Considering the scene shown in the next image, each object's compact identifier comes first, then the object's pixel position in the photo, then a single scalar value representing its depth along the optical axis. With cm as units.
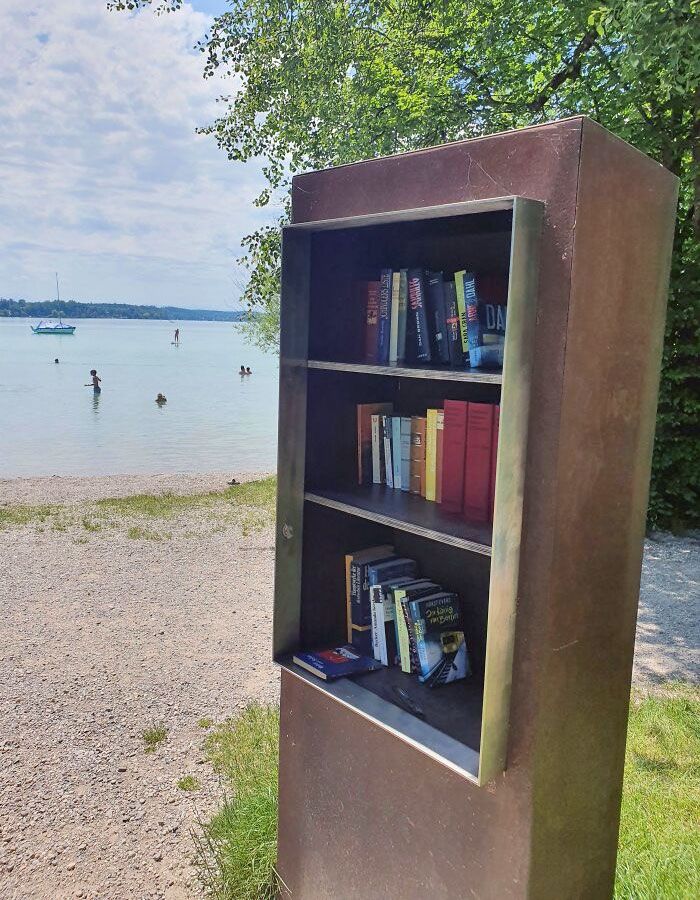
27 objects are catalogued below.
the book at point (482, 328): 175
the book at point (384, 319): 196
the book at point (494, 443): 174
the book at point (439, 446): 189
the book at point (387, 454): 208
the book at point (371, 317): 204
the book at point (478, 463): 175
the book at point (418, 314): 189
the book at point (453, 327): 181
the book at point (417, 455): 199
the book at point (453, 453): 180
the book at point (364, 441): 217
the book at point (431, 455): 191
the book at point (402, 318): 192
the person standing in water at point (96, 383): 2871
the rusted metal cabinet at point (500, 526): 144
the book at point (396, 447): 204
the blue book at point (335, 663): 199
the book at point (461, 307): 177
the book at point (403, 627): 201
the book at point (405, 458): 204
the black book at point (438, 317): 185
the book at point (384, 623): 208
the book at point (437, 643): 197
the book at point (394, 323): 194
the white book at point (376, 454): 213
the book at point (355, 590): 215
